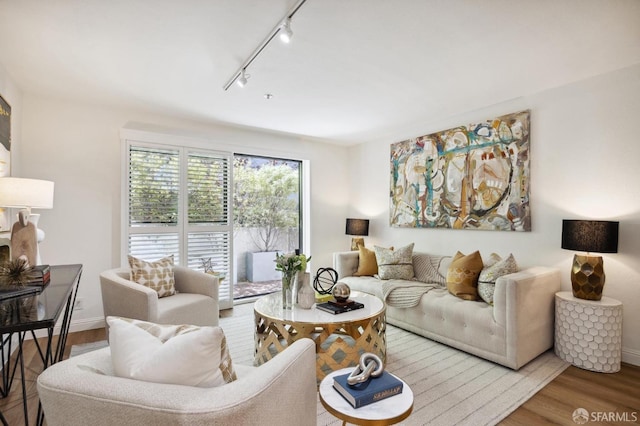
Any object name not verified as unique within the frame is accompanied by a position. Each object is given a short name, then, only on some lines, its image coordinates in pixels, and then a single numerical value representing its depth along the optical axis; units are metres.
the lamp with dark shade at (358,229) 4.97
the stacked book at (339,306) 2.57
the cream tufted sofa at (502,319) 2.54
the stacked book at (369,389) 1.29
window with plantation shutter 3.76
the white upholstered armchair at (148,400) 0.88
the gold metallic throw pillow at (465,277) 3.08
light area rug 1.99
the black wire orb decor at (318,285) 3.03
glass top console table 1.24
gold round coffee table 2.37
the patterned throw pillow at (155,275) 2.92
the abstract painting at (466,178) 3.35
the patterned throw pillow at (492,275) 2.89
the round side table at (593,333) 2.49
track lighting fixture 1.92
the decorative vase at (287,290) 2.70
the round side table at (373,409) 1.21
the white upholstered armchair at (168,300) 2.51
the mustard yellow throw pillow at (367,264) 4.23
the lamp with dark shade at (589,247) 2.53
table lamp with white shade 2.15
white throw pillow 1.00
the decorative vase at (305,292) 2.67
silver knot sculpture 1.37
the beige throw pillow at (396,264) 3.88
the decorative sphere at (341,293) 2.67
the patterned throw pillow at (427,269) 3.79
